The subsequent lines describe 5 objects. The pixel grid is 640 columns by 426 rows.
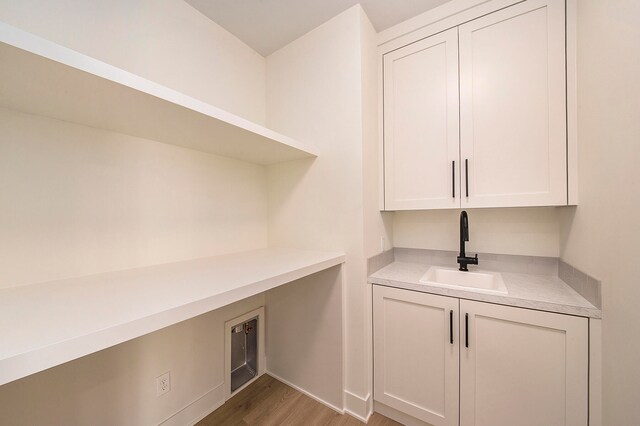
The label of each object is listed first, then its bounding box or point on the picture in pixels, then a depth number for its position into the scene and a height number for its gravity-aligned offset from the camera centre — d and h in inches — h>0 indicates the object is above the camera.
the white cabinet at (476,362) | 38.5 -29.5
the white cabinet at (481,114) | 46.4 +21.0
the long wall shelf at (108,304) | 18.6 -10.4
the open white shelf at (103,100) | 23.5 +15.1
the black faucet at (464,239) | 57.9 -8.0
